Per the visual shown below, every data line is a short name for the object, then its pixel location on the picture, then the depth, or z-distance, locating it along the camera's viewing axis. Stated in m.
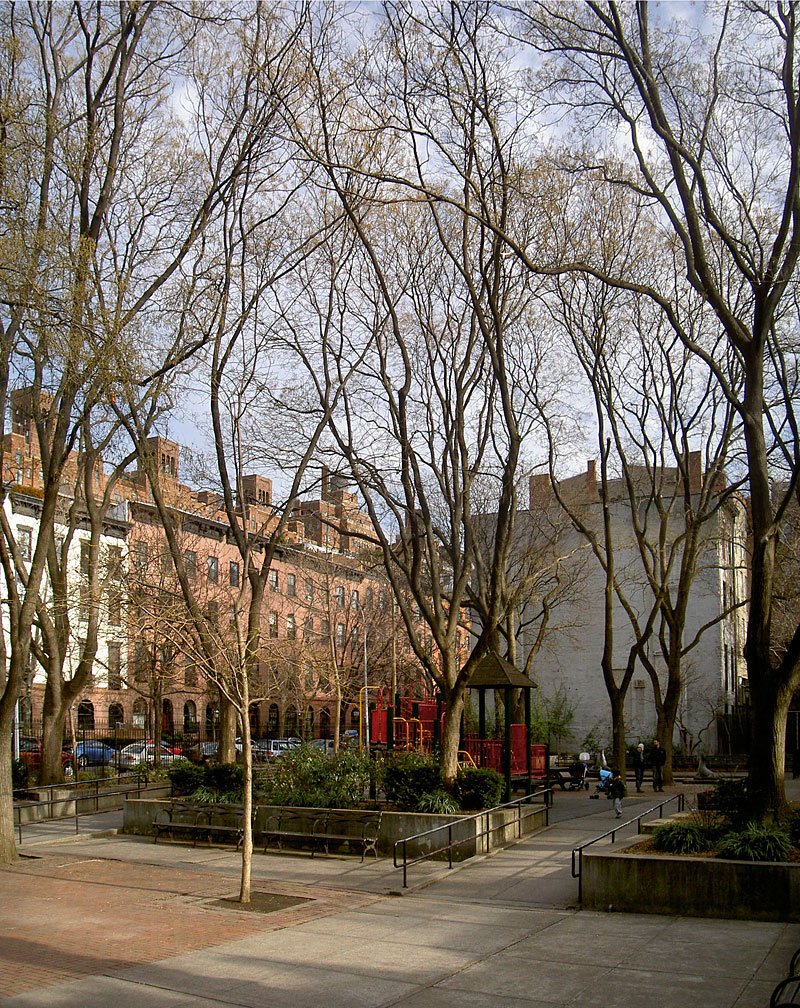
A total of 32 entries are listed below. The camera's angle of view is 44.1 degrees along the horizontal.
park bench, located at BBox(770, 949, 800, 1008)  6.15
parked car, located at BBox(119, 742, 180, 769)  36.97
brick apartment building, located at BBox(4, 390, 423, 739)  28.67
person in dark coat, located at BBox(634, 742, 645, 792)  27.44
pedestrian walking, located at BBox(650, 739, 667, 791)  27.22
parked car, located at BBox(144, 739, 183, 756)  41.62
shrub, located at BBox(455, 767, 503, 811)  18.03
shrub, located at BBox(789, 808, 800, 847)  13.09
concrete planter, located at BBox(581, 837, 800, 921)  11.59
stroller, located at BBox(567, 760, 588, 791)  28.66
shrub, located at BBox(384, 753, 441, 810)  18.33
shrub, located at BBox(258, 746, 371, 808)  18.67
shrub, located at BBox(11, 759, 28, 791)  26.42
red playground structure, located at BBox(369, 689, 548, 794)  23.80
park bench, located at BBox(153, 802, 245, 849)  18.81
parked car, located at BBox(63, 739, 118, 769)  37.06
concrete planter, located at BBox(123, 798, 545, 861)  16.56
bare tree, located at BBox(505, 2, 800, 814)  13.80
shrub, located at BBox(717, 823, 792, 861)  12.12
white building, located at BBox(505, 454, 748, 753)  45.47
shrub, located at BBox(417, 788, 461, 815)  17.41
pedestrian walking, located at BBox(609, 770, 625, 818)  20.01
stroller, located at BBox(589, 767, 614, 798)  21.36
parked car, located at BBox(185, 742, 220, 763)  27.41
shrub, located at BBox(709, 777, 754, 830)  13.68
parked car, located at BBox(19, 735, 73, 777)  30.46
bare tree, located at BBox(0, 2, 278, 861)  15.85
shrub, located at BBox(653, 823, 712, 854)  13.00
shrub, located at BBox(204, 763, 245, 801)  20.56
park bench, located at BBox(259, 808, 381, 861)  17.36
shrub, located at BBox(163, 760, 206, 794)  21.06
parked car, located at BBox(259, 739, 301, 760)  35.84
